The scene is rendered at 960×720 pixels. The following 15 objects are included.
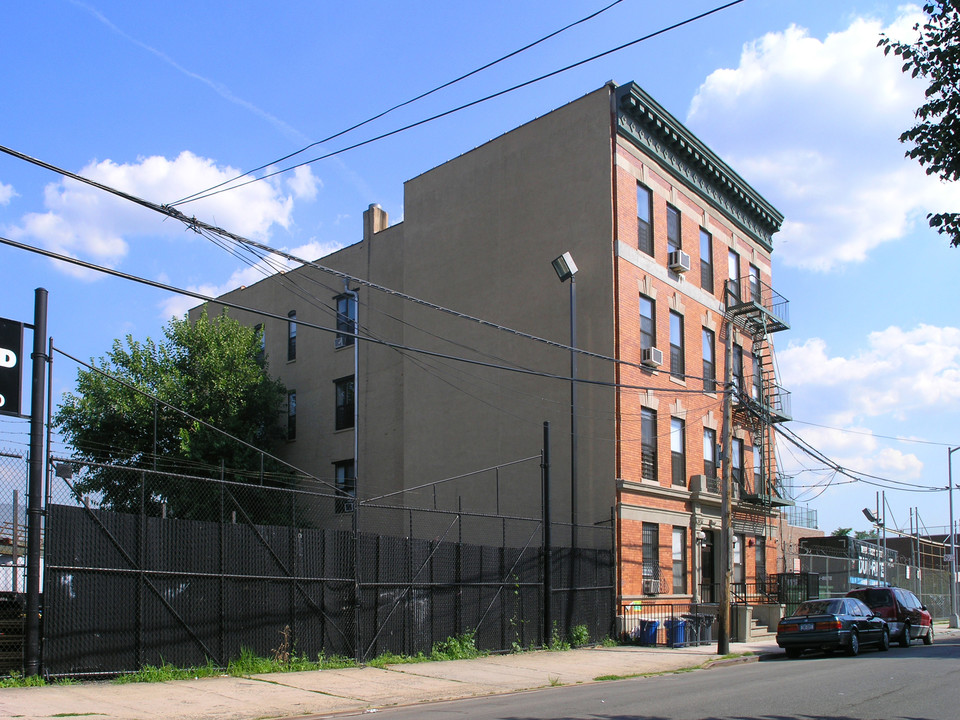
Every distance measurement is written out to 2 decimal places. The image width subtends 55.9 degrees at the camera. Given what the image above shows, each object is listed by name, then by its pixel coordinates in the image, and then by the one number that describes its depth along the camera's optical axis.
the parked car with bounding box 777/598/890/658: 21.69
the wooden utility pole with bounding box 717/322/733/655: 22.22
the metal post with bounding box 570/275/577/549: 24.64
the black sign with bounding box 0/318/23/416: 13.70
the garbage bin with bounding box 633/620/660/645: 24.70
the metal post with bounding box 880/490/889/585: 44.53
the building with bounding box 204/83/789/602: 26.56
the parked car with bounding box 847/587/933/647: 25.36
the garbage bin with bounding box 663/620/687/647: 24.47
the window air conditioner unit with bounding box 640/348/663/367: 27.03
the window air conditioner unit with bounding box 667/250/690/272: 28.95
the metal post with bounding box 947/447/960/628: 43.62
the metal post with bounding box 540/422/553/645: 21.78
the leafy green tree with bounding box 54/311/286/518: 32.16
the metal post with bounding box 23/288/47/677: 12.74
